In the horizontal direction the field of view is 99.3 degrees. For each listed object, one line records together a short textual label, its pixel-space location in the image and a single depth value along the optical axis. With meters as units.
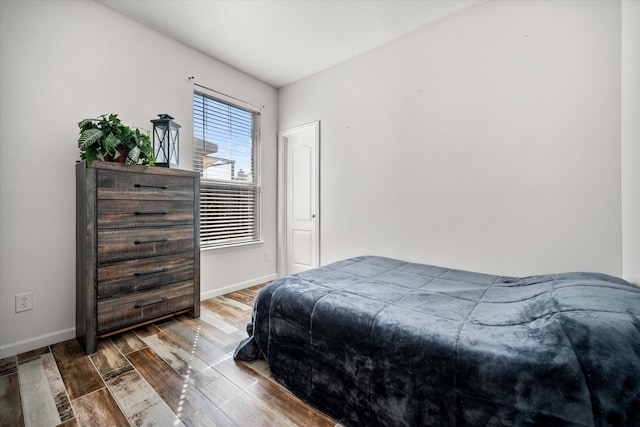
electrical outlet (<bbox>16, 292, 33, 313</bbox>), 1.89
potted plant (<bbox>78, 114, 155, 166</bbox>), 1.87
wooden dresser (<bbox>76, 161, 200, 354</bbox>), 1.87
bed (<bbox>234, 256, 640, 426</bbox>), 0.83
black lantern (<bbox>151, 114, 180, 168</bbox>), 2.31
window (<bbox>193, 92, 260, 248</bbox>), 3.01
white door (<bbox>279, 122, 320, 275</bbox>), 3.40
